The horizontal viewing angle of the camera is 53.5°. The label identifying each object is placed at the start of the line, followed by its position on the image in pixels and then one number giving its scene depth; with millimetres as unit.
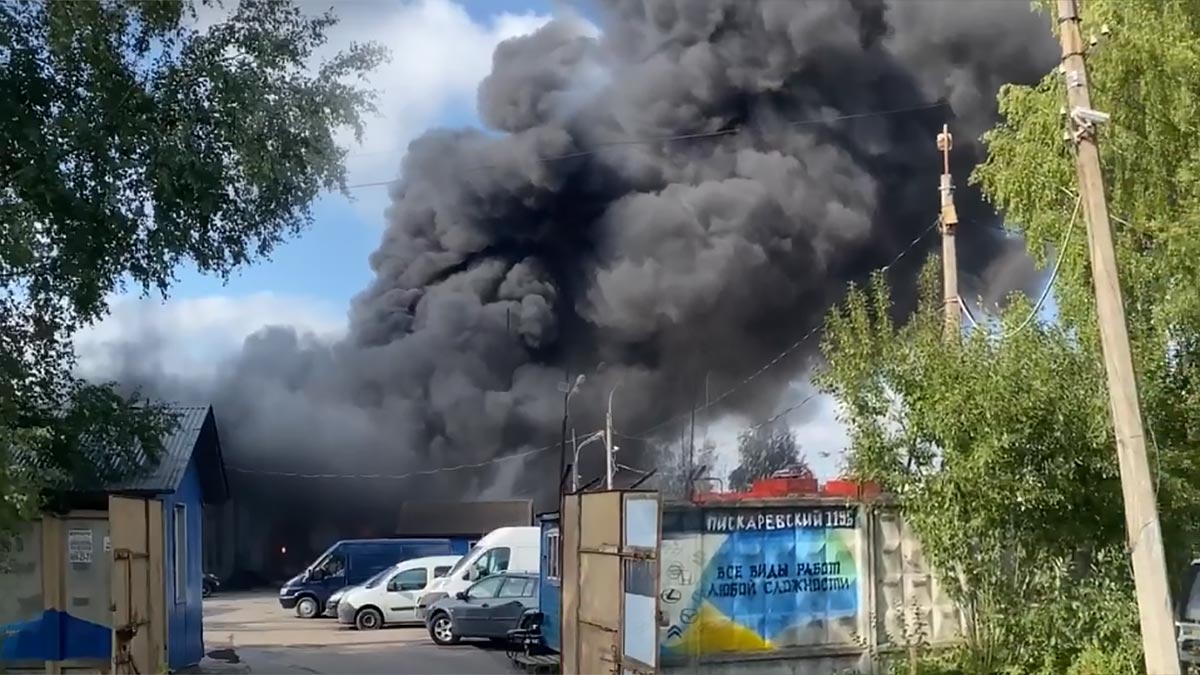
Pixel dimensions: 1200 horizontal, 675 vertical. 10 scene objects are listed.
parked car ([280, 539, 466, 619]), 22156
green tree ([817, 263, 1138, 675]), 8547
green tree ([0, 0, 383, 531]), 8883
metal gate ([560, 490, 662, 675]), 8352
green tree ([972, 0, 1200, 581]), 8711
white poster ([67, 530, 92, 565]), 10594
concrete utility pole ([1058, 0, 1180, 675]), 6922
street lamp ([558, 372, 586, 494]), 25273
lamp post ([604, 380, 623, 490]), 22906
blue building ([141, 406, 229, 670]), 11766
